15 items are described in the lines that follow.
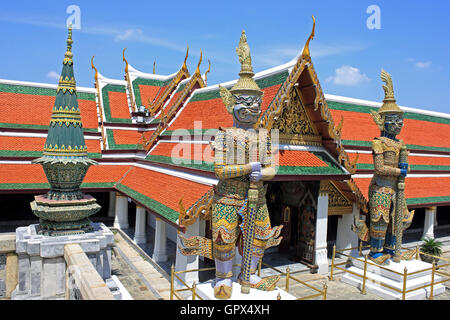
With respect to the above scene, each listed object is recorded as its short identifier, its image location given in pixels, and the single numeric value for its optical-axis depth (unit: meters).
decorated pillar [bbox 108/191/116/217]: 17.77
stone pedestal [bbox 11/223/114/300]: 6.93
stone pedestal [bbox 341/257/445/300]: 9.26
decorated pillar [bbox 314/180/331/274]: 11.17
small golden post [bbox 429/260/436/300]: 9.20
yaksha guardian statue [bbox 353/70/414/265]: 9.63
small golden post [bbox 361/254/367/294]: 9.70
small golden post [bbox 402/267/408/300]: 8.66
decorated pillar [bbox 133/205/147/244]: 13.41
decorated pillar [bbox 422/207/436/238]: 15.54
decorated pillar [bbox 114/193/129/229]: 15.79
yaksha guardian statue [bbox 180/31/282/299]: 6.17
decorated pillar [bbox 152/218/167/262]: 11.47
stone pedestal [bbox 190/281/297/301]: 6.32
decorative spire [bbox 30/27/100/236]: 7.54
